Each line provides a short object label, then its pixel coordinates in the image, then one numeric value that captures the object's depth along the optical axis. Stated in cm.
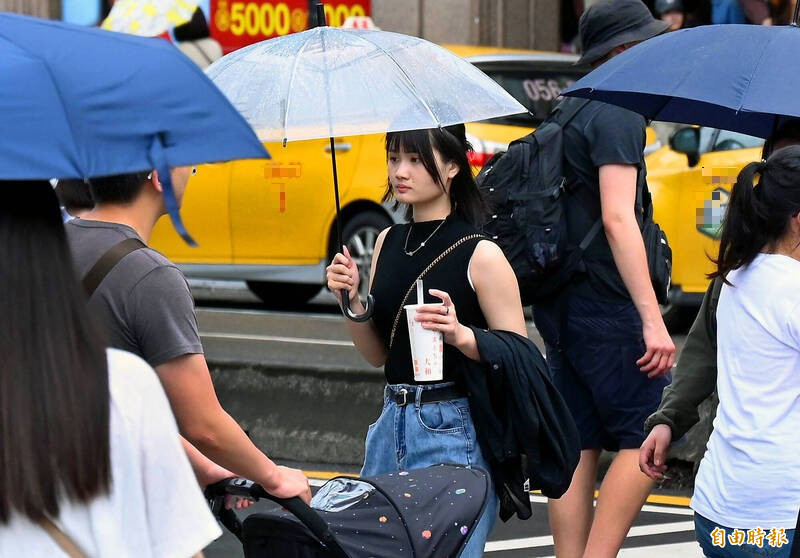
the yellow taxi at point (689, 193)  2023
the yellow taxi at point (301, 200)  2227
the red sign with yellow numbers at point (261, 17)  3312
